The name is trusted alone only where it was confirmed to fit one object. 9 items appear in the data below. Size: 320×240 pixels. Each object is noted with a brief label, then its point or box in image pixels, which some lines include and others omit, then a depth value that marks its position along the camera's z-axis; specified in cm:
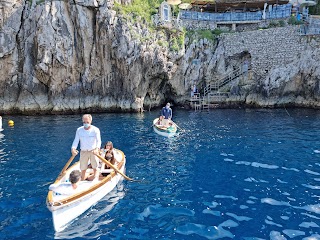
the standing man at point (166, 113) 2155
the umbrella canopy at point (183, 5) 3594
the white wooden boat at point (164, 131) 1989
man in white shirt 941
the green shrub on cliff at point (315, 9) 3784
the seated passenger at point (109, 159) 1136
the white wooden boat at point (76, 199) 791
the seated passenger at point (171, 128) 1994
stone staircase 3444
